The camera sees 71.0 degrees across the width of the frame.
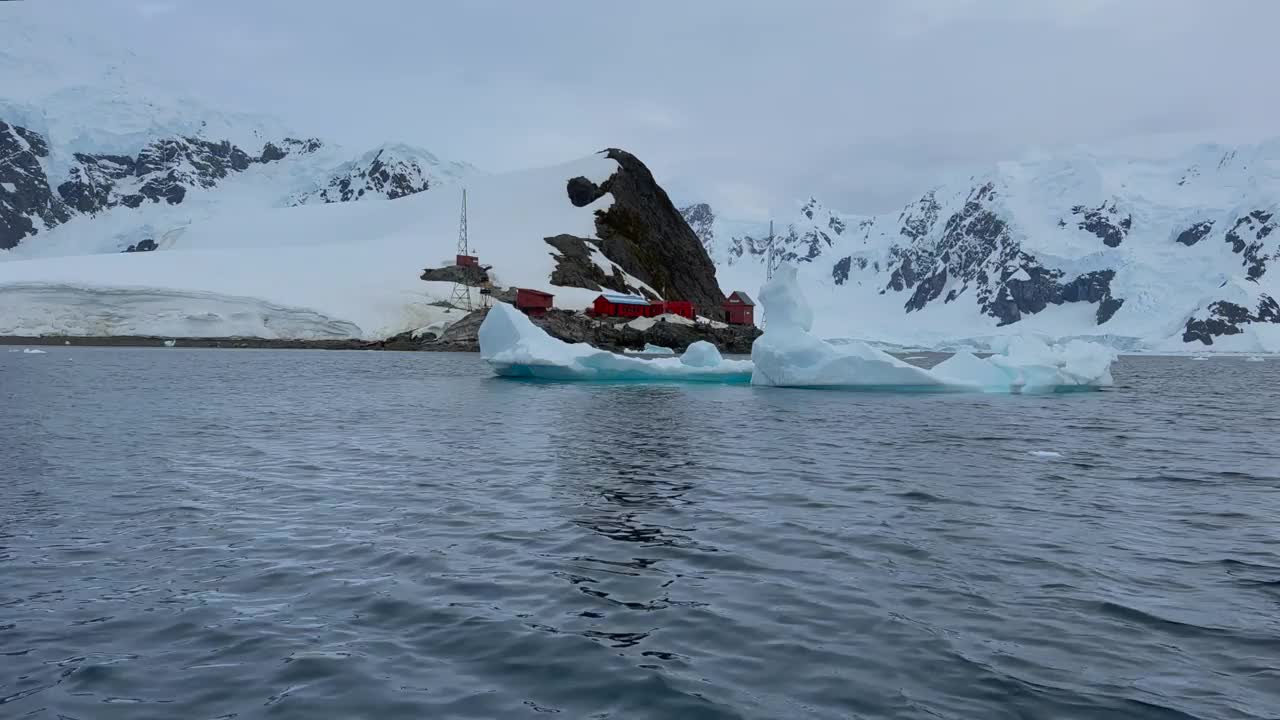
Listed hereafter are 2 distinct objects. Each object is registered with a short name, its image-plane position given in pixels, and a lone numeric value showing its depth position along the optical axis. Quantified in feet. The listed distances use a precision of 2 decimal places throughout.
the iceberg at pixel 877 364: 138.72
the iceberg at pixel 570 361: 156.87
